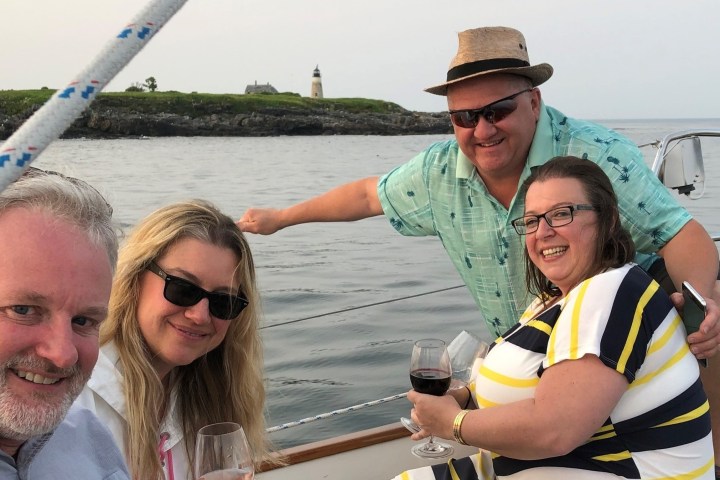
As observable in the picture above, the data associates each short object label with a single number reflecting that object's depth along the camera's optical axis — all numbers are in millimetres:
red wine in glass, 2090
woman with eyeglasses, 1618
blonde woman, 1885
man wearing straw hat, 2270
